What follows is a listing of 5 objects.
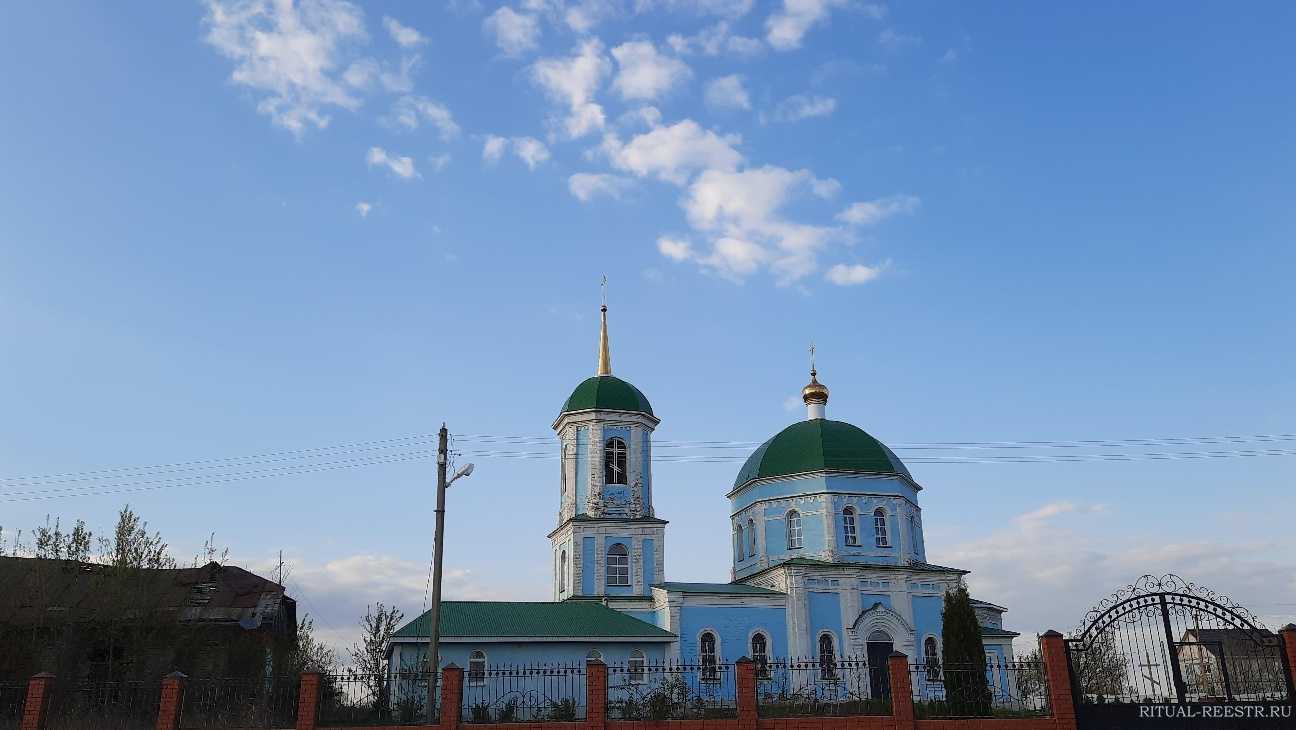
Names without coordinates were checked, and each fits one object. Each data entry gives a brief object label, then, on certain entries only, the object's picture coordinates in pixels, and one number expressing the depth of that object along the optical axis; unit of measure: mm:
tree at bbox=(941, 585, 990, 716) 25047
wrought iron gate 17391
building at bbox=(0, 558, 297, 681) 26359
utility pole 18531
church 28391
